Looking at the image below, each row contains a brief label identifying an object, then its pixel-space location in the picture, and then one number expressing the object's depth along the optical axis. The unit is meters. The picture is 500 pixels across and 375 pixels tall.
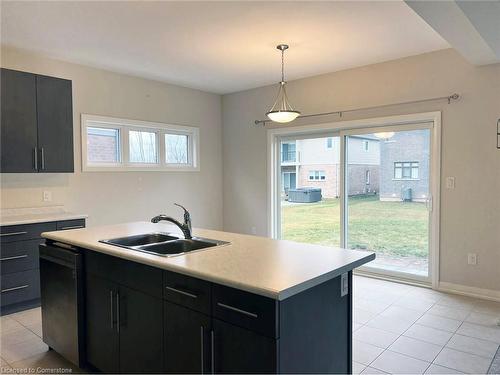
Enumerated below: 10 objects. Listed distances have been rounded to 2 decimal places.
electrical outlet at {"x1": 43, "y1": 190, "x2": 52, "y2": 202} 4.15
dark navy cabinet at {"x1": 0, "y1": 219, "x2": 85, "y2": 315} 3.40
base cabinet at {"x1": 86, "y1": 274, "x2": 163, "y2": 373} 2.01
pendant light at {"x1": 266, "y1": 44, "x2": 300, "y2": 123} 3.69
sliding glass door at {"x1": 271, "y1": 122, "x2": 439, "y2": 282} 4.29
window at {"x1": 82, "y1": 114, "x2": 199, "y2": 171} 4.66
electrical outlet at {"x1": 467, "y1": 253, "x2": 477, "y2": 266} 3.87
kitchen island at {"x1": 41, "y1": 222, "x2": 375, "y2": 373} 1.54
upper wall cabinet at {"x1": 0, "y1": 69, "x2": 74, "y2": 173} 3.57
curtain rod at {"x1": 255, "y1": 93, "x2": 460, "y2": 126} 3.93
